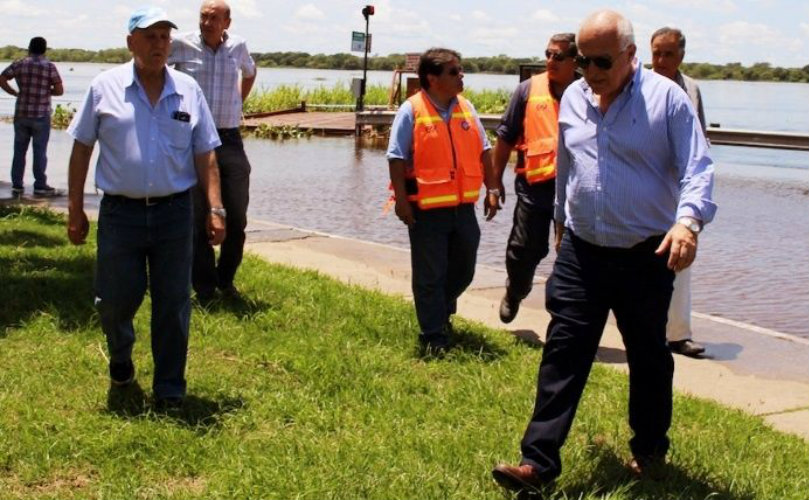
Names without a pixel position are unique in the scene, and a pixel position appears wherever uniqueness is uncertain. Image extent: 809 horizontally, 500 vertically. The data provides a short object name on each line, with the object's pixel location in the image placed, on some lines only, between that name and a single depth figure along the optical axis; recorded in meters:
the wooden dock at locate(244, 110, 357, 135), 33.59
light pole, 34.31
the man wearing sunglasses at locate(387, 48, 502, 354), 7.24
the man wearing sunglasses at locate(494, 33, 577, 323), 7.50
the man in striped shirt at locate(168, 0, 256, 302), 8.27
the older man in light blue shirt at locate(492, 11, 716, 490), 4.84
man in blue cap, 5.86
